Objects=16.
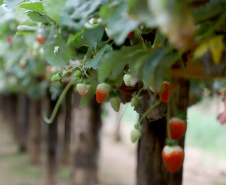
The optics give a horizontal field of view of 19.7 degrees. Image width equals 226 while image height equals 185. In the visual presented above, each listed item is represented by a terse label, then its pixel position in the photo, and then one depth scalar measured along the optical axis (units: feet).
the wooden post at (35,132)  18.69
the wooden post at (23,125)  22.82
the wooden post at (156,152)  3.75
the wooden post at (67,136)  17.86
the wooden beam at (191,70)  3.12
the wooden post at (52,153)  14.16
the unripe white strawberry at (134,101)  2.82
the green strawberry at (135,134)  2.89
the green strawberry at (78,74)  3.04
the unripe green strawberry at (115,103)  2.89
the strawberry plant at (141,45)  2.21
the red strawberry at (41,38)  3.80
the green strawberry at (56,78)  3.07
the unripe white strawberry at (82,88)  3.17
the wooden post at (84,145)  10.28
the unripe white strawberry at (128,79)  2.74
